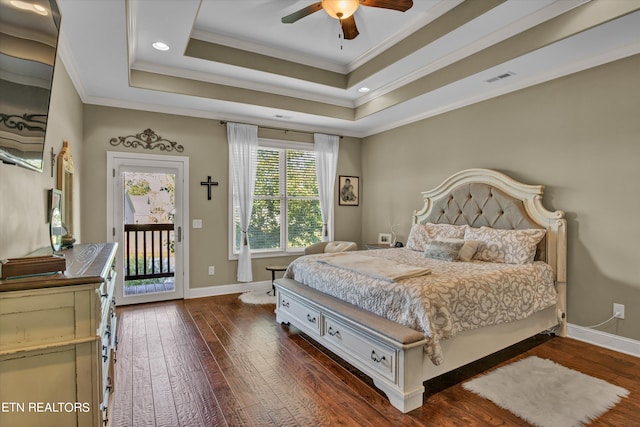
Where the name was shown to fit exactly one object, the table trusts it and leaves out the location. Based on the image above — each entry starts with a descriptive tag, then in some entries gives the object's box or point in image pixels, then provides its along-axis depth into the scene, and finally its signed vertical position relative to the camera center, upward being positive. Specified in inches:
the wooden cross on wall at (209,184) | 195.5 +13.3
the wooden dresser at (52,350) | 53.6 -23.9
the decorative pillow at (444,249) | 139.3 -17.8
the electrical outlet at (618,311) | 119.0 -36.7
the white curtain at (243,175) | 199.8 +19.0
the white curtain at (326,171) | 228.1 +24.8
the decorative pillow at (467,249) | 139.2 -17.3
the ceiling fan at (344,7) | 103.4 +62.9
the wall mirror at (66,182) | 114.4 +8.9
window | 212.1 +2.8
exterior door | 176.1 -9.2
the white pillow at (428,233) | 161.0 -12.6
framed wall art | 241.8 +12.3
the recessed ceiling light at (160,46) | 132.5 +64.1
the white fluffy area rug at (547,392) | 82.4 -50.5
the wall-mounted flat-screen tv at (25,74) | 53.2 +23.7
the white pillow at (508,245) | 131.0 -15.1
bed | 89.9 -27.1
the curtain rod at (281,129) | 198.4 +50.0
